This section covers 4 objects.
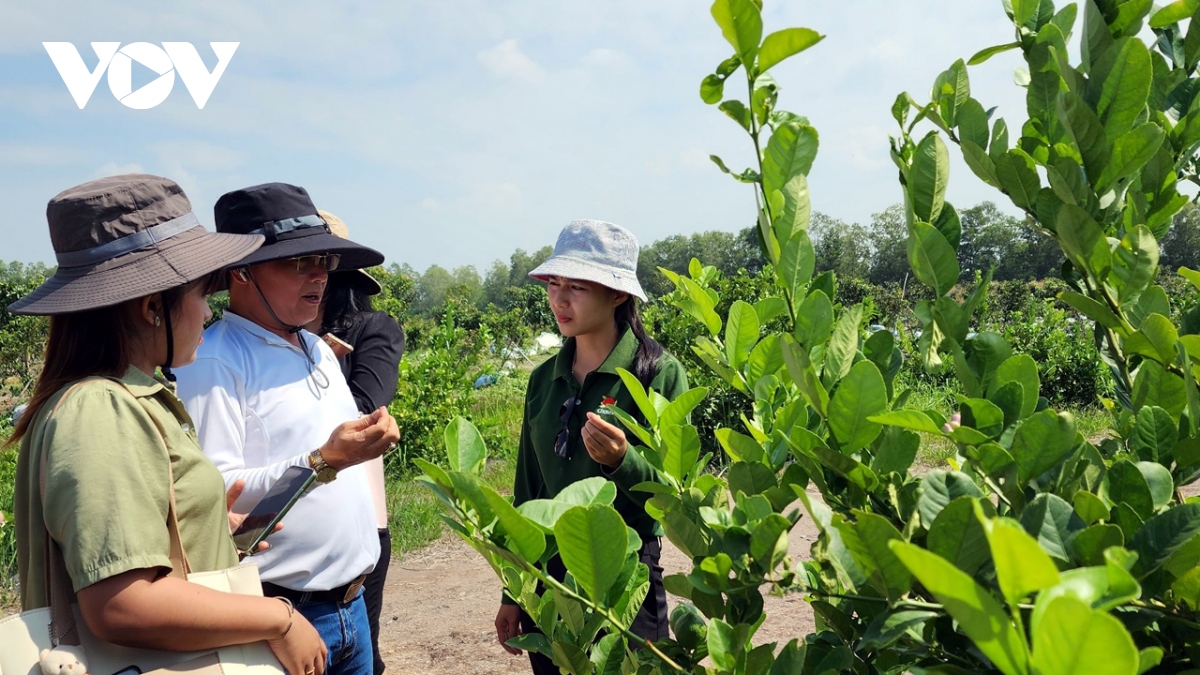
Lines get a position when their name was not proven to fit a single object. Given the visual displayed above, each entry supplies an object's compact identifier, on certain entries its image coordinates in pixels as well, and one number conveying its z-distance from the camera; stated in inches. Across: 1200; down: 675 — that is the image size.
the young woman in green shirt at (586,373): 100.9
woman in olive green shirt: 56.5
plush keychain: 55.2
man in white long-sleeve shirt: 82.8
